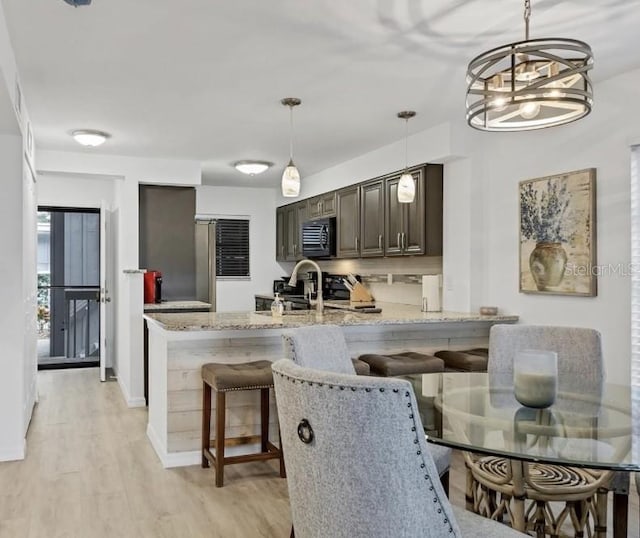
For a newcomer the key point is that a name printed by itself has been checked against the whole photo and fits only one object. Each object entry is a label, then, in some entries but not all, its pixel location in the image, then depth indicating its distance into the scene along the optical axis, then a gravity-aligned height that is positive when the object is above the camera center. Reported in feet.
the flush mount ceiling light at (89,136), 16.48 +3.66
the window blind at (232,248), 27.40 +0.95
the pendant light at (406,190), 14.28 +1.87
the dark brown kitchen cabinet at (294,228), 24.79 +1.72
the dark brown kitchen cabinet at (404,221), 16.90 +1.40
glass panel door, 25.27 -0.68
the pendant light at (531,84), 6.43 +2.11
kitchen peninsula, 12.55 -1.77
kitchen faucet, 14.94 -0.81
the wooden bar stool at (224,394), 11.28 -2.44
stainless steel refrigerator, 24.54 +0.37
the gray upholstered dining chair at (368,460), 4.37 -1.41
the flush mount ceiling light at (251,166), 20.84 +3.55
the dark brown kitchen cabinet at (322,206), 22.04 +2.40
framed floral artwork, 12.57 +0.77
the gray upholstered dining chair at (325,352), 8.03 -1.24
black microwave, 21.88 +1.16
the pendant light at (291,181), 12.89 +1.89
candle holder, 6.77 -1.23
